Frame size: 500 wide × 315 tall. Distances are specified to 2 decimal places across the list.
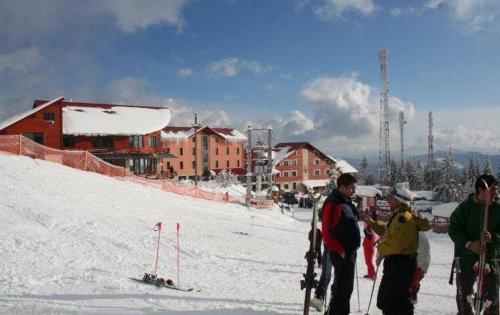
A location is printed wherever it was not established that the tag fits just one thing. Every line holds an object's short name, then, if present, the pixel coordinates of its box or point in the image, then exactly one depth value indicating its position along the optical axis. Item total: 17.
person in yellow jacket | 5.16
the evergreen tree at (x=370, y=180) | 109.12
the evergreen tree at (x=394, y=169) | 88.81
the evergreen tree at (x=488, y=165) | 57.60
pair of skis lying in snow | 7.63
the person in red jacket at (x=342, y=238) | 5.26
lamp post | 34.19
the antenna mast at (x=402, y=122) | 89.66
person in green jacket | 5.10
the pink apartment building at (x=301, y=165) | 77.69
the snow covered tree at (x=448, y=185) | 58.31
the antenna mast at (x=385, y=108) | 68.12
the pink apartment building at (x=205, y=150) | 65.69
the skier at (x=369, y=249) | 10.09
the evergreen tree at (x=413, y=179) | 89.06
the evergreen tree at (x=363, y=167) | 131.62
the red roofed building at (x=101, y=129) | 39.16
